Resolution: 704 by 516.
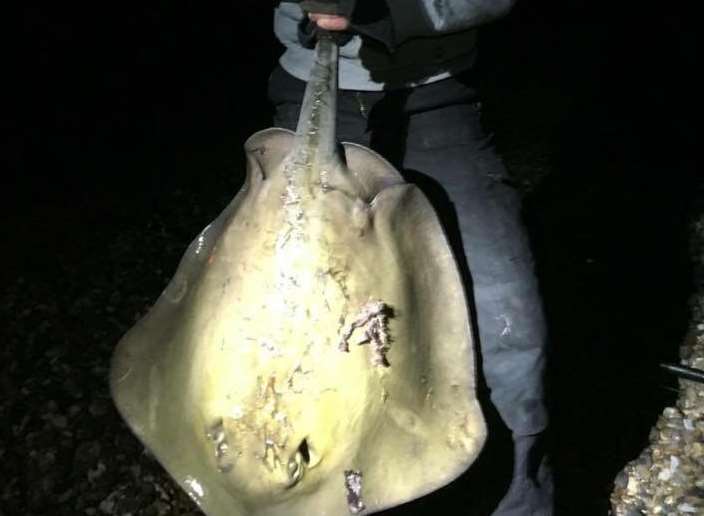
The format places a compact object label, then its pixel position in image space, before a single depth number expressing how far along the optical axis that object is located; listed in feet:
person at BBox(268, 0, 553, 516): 4.54
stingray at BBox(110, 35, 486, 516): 3.56
